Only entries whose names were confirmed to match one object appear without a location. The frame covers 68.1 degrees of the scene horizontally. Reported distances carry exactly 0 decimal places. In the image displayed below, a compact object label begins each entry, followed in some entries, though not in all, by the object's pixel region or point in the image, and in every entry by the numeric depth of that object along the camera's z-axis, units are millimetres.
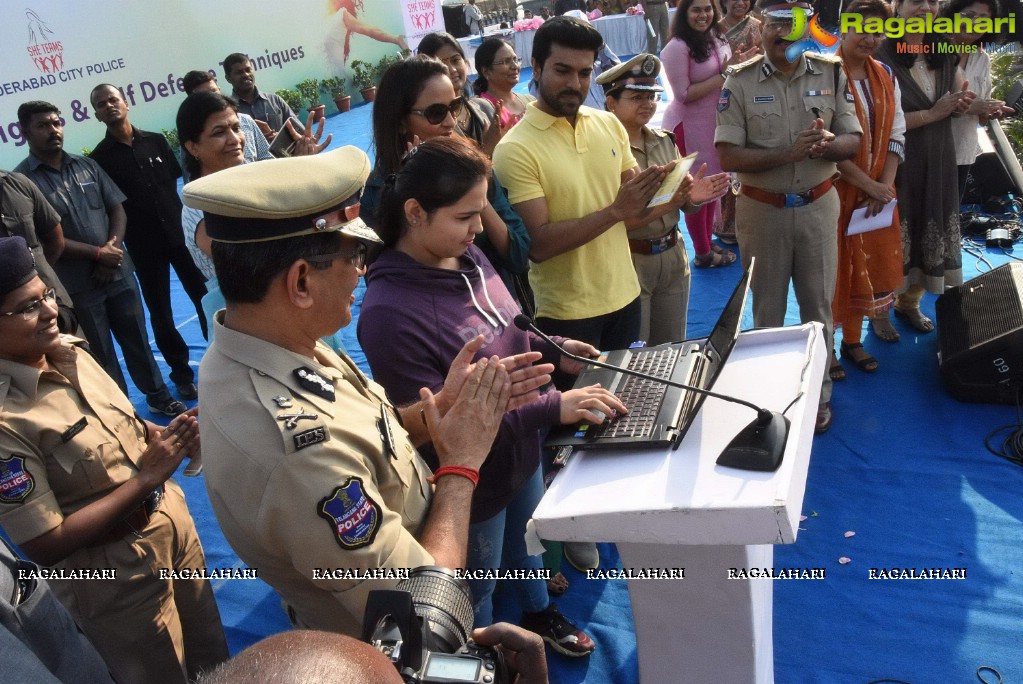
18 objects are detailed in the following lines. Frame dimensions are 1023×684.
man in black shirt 4121
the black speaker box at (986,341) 3100
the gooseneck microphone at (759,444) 1210
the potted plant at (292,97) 11836
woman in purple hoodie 1681
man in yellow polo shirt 2430
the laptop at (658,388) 1374
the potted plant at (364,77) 13602
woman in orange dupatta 3250
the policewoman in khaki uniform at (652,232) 3047
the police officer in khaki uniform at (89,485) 1523
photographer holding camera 608
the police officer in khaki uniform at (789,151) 3021
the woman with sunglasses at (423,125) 2381
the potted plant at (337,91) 13117
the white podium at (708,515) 1155
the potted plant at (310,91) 12391
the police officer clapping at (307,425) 1161
